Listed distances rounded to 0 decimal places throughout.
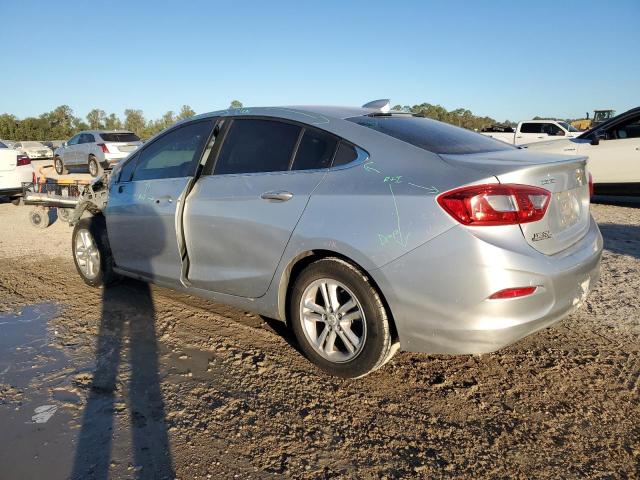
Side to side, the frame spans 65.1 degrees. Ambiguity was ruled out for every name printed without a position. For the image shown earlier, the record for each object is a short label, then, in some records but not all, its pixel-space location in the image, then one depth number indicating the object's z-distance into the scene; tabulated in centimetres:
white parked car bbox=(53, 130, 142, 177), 1801
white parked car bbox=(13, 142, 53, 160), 3281
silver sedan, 261
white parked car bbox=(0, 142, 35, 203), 1020
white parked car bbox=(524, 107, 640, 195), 927
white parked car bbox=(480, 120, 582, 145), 1976
